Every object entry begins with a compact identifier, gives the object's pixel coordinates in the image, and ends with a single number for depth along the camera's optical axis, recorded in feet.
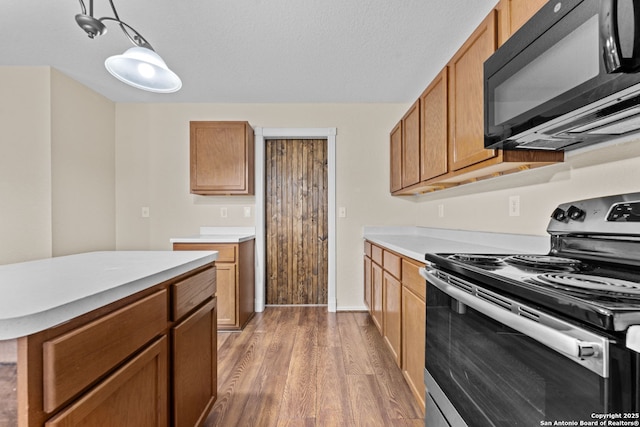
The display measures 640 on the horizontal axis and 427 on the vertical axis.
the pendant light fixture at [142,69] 4.45
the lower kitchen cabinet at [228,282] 9.17
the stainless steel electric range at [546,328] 1.69
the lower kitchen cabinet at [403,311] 5.03
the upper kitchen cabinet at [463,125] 4.41
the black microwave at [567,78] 2.19
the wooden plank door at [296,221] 11.76
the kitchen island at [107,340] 1.89
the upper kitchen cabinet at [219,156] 10.06
